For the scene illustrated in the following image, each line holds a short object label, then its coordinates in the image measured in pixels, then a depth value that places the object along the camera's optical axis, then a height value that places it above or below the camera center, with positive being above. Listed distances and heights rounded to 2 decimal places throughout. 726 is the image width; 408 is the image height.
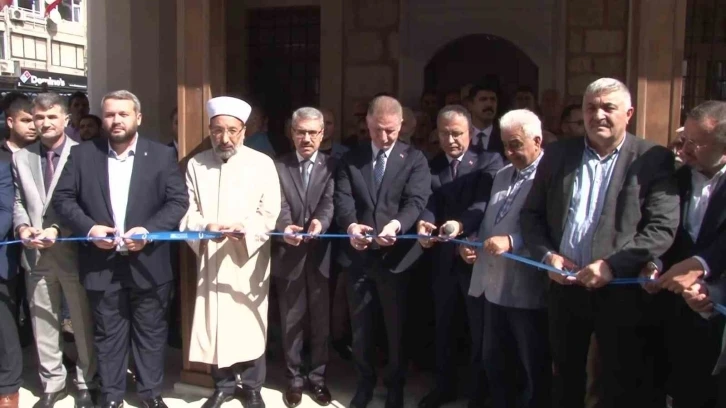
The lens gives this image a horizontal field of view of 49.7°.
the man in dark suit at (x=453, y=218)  4.67 -0.37
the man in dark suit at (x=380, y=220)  4.76 -0.39
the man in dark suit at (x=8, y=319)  4.86 -1.06
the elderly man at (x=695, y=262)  3.50 -0.46
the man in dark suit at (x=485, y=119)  5.57 +0.28
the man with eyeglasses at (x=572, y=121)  5.62 +0.27
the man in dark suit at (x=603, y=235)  3.67 -0.36
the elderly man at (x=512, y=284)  4.24 -0.69
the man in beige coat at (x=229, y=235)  4.85 -0.50
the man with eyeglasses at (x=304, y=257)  4.96 -0.66
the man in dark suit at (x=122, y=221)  4.73 -0.42
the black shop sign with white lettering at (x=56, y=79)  29.43 +2.94
